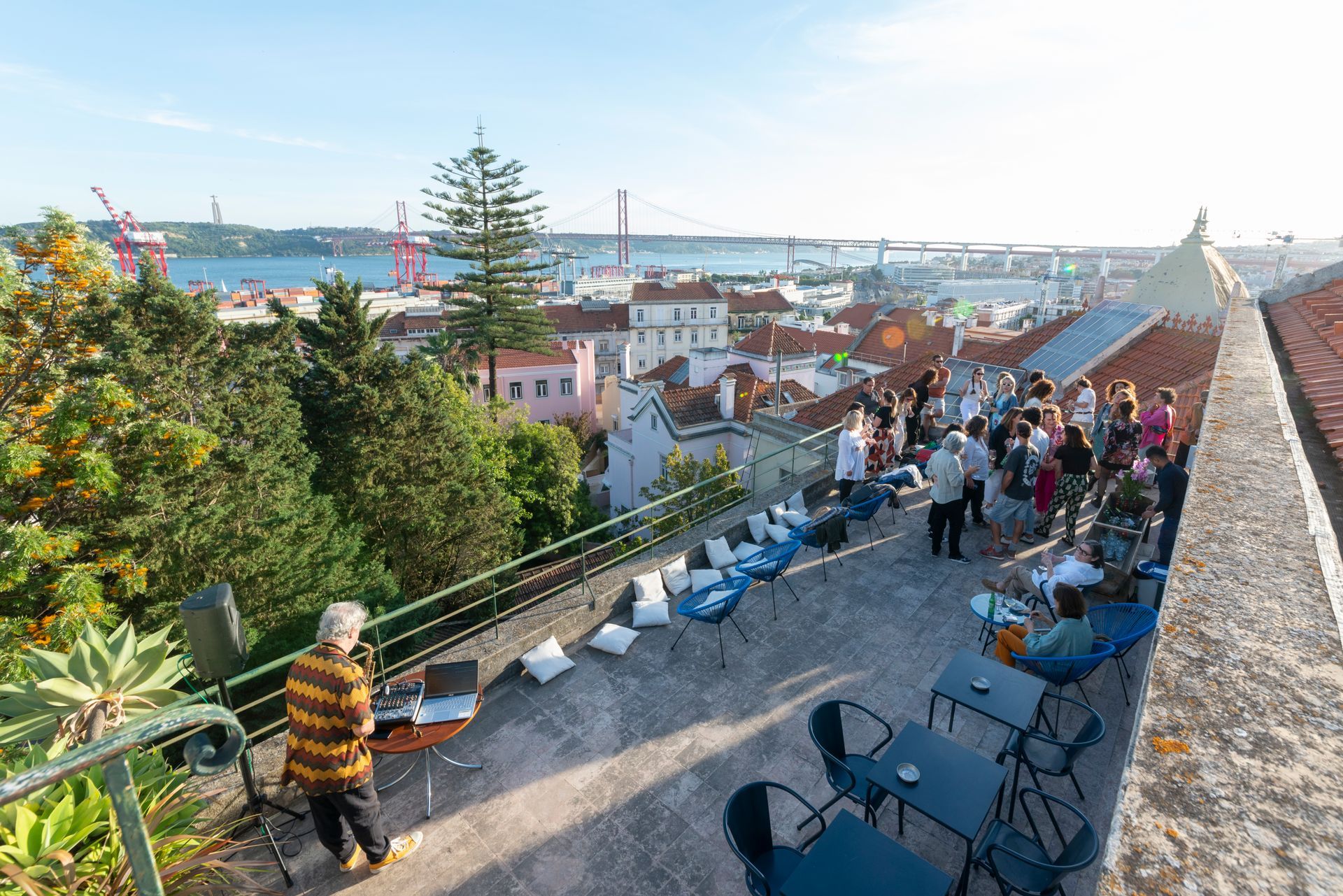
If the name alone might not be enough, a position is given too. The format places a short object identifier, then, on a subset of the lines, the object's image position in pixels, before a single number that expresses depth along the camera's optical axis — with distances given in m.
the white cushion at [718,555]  6.02
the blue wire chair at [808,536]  5.59
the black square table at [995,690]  3.17
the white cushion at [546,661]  4.48
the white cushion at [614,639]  4.75
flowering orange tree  8.81
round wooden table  3.36
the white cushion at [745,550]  6.14
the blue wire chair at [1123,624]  3.70
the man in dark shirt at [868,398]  8.24
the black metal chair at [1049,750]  2.96
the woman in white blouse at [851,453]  6.57
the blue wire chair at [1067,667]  3.54
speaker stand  3.08
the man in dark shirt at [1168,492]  4.82
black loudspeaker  2.86
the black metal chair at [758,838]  2.55
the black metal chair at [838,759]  3.03
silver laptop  3.55
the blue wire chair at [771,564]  5.07
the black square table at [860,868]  2.30
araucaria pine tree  28.94
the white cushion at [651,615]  5.09
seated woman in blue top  3.62
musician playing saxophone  2.83
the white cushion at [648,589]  5.33
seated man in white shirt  4.36
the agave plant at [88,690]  2.79
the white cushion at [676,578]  5.58
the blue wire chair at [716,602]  4.53
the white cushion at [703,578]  5.55
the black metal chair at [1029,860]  2.31
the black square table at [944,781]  2.63
